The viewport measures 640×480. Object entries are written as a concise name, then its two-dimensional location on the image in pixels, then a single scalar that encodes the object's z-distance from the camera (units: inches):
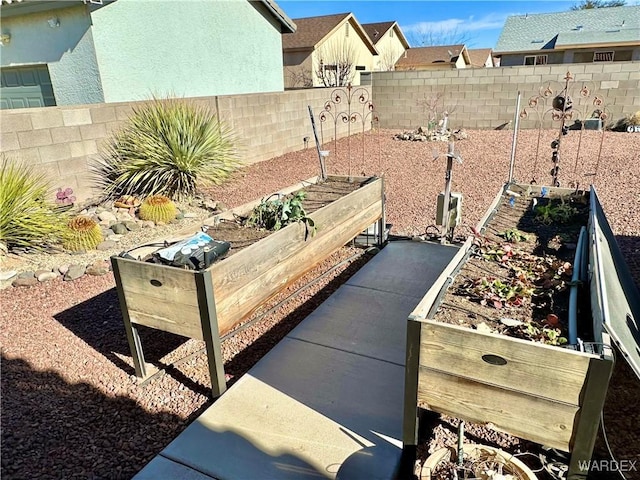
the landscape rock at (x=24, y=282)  149.3
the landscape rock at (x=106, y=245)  179.5
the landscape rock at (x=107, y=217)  201.4
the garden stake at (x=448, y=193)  132.9
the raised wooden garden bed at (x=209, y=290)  90.7
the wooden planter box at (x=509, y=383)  59.6
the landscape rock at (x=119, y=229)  193.9
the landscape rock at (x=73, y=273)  154.7
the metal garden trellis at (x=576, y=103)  409.5
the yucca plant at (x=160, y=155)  225.5
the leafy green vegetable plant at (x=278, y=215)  125.5
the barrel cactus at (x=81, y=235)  173.3
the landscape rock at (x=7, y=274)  148.5
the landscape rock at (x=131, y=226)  198.7
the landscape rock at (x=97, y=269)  159.5
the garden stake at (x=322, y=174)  189.2
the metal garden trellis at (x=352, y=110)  418.6
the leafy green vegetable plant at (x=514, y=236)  117.0
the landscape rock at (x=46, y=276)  152.8
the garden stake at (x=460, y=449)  66.4
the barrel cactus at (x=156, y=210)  206.1
